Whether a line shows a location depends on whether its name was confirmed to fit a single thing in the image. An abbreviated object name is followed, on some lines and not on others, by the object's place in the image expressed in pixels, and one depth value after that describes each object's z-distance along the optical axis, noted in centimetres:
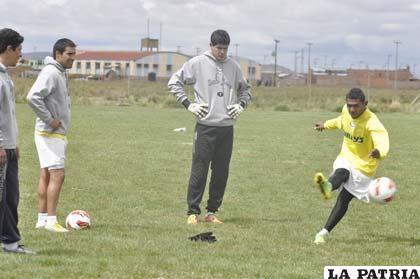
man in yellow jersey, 1555
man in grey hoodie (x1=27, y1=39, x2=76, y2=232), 1579
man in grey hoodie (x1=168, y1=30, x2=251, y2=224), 1798
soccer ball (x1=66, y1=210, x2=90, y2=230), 1671
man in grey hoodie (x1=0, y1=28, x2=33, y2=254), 1296
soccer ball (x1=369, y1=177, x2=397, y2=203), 1542
